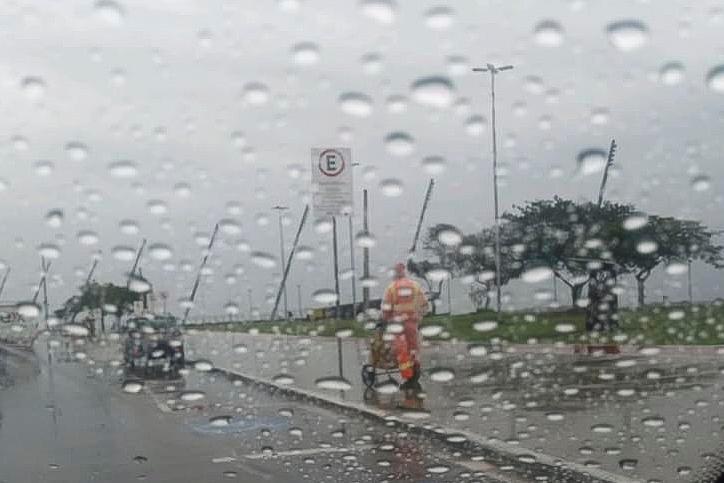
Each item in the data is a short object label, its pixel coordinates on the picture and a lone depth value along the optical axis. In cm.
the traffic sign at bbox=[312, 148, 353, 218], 751
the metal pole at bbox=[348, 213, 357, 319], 813
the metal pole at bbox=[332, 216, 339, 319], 793
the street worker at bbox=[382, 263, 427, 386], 855
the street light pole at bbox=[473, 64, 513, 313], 803
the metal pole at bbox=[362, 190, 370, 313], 789
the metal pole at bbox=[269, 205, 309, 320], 803
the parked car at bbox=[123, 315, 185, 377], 1018
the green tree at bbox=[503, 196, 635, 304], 788
